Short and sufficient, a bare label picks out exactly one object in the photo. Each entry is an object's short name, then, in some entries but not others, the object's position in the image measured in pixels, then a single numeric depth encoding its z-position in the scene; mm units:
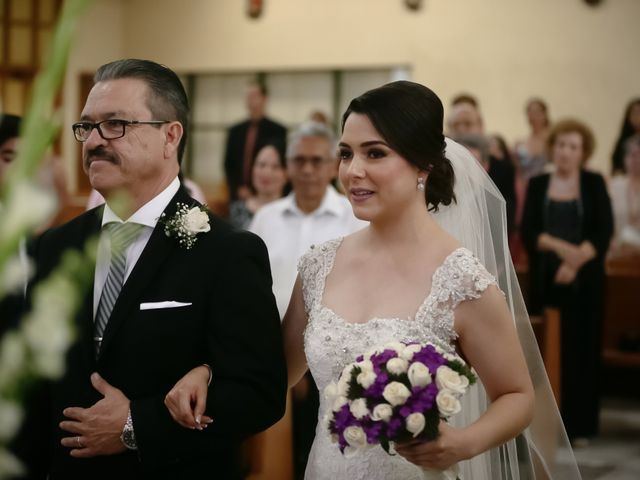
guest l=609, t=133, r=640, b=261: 8172
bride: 2354
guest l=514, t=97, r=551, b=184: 9898
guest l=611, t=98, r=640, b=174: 9491
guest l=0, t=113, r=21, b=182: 3125
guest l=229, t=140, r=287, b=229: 6496
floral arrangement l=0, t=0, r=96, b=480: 735
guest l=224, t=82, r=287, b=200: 10164
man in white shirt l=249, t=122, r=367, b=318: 5121
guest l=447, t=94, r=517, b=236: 6023
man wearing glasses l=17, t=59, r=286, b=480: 2182
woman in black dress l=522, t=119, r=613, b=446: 6363
